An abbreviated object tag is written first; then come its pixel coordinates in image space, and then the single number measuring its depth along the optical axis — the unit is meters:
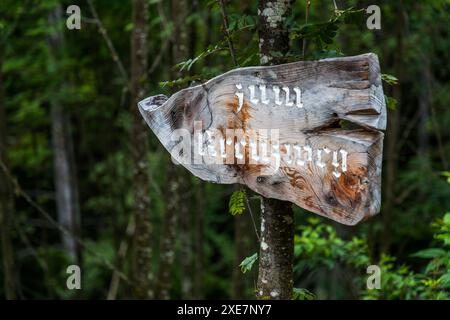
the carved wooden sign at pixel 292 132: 2.26
